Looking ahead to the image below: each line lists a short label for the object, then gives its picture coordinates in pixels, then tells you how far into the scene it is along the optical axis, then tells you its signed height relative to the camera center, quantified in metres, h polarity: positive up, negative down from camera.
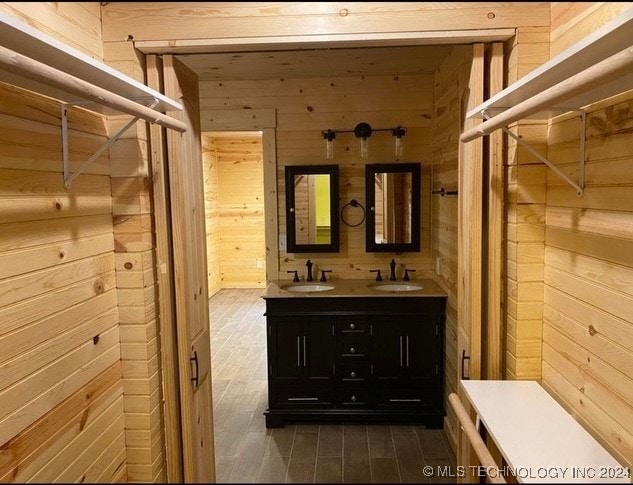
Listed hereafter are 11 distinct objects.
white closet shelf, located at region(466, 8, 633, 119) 0.87 +0.32
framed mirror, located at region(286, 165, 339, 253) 3.55 -0.01
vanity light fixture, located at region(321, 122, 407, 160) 3.44 +0.53
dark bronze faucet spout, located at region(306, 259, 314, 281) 3.58 -0.53
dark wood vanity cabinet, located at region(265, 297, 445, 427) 3.08 -1.07
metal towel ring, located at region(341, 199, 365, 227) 3.59 +0.01
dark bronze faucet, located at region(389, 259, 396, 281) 3.54 -0.53
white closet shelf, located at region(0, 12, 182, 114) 0.91 +0.36
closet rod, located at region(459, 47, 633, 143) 0.77 +0.23
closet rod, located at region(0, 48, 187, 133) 0.80 +0.27
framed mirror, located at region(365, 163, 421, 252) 3.51 -0.02
